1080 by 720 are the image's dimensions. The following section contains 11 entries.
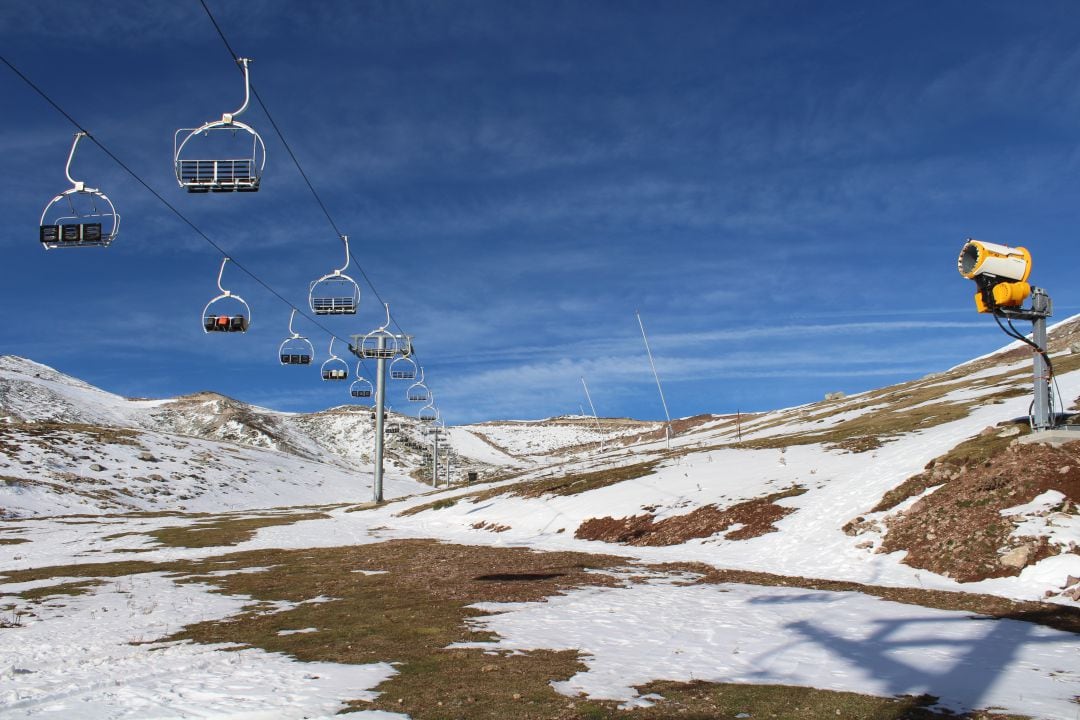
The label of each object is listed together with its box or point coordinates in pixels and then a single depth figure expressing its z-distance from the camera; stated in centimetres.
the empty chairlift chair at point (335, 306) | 3519
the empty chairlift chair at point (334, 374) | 5371
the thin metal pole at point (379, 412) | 7225
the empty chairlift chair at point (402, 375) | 6731
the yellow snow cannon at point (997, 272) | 2386
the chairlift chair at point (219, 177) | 1644
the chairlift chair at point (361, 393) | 6256
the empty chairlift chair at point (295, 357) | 3762
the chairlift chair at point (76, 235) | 1612
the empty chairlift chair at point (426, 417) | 8525
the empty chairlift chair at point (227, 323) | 2595
